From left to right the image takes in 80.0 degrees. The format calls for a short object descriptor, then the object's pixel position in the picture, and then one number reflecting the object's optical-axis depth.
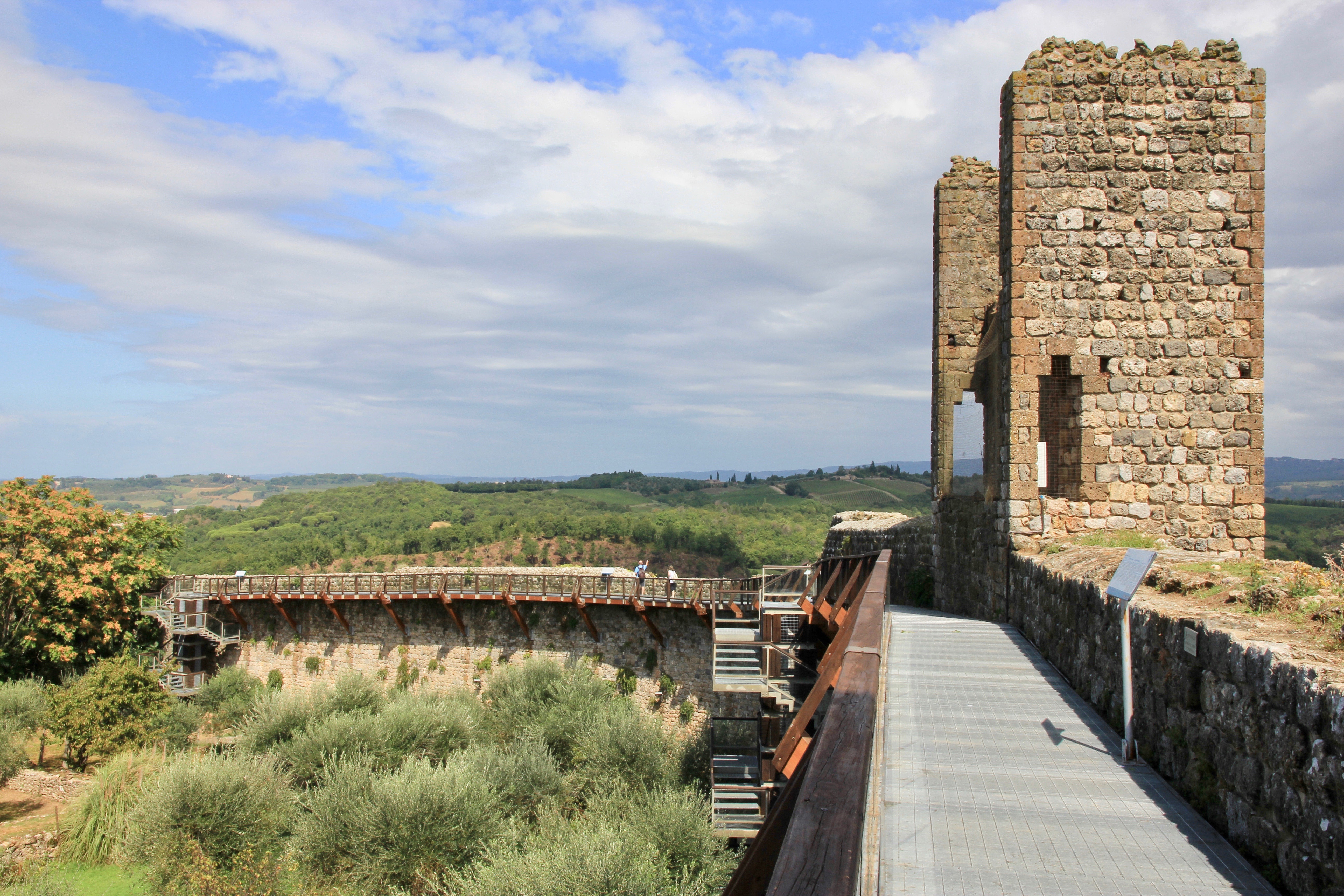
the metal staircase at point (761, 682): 12.59
